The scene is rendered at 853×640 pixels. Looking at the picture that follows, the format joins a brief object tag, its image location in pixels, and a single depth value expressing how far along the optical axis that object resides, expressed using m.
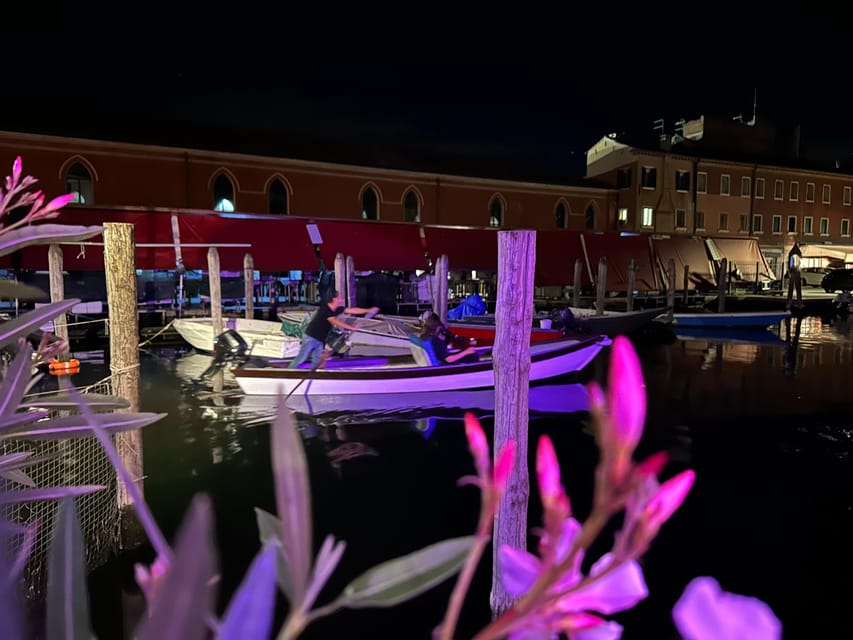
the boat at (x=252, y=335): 12.91
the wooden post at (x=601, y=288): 19.55
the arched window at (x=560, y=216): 31.40
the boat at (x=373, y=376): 10.20
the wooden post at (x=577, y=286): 22.23
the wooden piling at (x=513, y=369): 4.15
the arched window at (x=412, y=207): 27.78
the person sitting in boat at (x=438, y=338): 10.85
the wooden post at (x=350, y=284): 17.22
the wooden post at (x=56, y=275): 10.82
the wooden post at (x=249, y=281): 16.47
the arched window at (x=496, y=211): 29.56
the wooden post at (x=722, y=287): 23.41
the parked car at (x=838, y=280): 32.41
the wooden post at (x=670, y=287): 22.55
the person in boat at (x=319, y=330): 10.25
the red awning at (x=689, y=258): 27.58
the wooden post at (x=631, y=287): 22.42
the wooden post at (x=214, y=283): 13.92
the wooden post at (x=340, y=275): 16.02
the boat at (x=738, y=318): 21.39
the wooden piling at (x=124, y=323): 5.01
